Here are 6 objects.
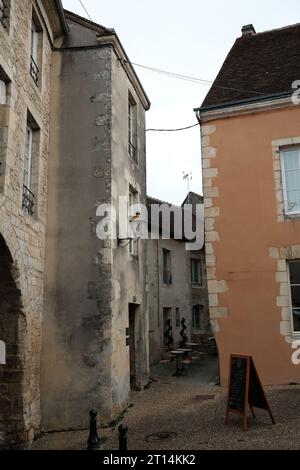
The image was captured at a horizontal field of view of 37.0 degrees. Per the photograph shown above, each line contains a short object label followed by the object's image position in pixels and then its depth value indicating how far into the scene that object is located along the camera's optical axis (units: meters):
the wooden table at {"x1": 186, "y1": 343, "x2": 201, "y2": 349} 16.51
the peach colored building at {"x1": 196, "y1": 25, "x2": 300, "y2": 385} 8.70
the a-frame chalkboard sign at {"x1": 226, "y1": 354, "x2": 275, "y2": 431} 6.16
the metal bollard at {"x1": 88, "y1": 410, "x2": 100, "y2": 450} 5.53
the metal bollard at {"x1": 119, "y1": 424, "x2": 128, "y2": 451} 5.05
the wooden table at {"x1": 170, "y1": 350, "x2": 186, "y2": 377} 12.11
